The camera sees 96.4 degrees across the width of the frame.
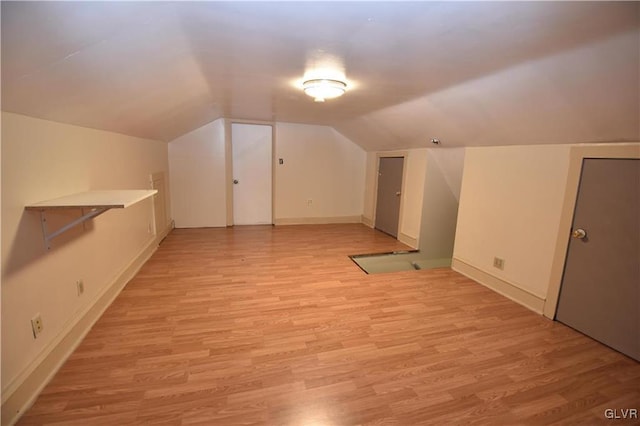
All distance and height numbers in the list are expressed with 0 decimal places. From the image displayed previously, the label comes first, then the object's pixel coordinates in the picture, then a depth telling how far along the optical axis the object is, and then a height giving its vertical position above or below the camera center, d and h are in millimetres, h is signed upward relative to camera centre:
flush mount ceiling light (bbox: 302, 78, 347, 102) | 2295 +665
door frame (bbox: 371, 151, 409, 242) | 4570 -24
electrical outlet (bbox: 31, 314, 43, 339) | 1574 -918
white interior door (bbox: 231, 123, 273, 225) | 5188 -134
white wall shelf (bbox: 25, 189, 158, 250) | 1590 -244
